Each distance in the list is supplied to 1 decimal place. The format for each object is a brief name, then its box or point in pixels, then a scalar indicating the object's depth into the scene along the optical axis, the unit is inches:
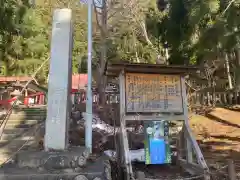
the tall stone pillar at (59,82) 144.0
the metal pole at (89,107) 162.1
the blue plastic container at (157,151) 170.0
